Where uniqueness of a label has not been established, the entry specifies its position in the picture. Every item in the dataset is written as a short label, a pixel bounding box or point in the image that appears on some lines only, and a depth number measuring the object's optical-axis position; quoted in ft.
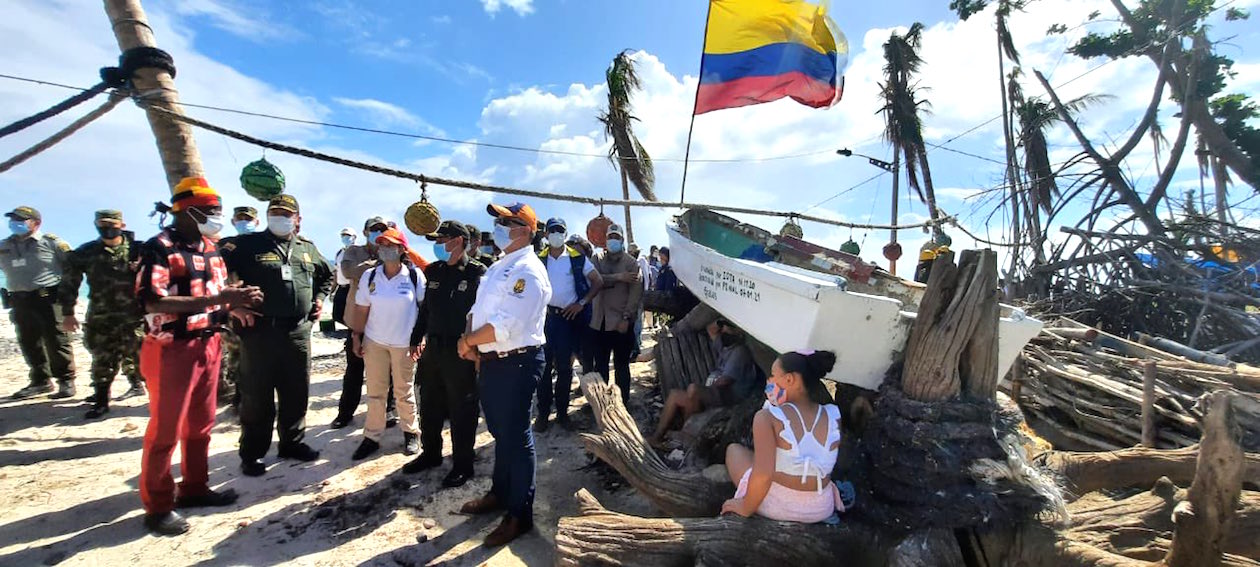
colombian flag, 23.08
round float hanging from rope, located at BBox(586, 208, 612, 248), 20.20
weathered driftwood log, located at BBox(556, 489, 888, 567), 8.20
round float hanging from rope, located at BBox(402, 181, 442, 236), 15.95
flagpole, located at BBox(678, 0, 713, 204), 23.08
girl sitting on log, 8.25
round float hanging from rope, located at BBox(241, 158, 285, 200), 15.10
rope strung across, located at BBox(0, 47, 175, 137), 12.16
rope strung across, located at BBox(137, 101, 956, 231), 14.25
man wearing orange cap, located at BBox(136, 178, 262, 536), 10.19
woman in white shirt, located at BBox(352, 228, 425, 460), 14.01
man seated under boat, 15.19
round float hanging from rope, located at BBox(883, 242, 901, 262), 32.65
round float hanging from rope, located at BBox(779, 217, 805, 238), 29.27
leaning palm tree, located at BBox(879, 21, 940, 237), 55.72
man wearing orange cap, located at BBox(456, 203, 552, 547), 10.16
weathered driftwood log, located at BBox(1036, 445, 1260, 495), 10.23
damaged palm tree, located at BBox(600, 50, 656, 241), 50.31
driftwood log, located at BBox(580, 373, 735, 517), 10.12
